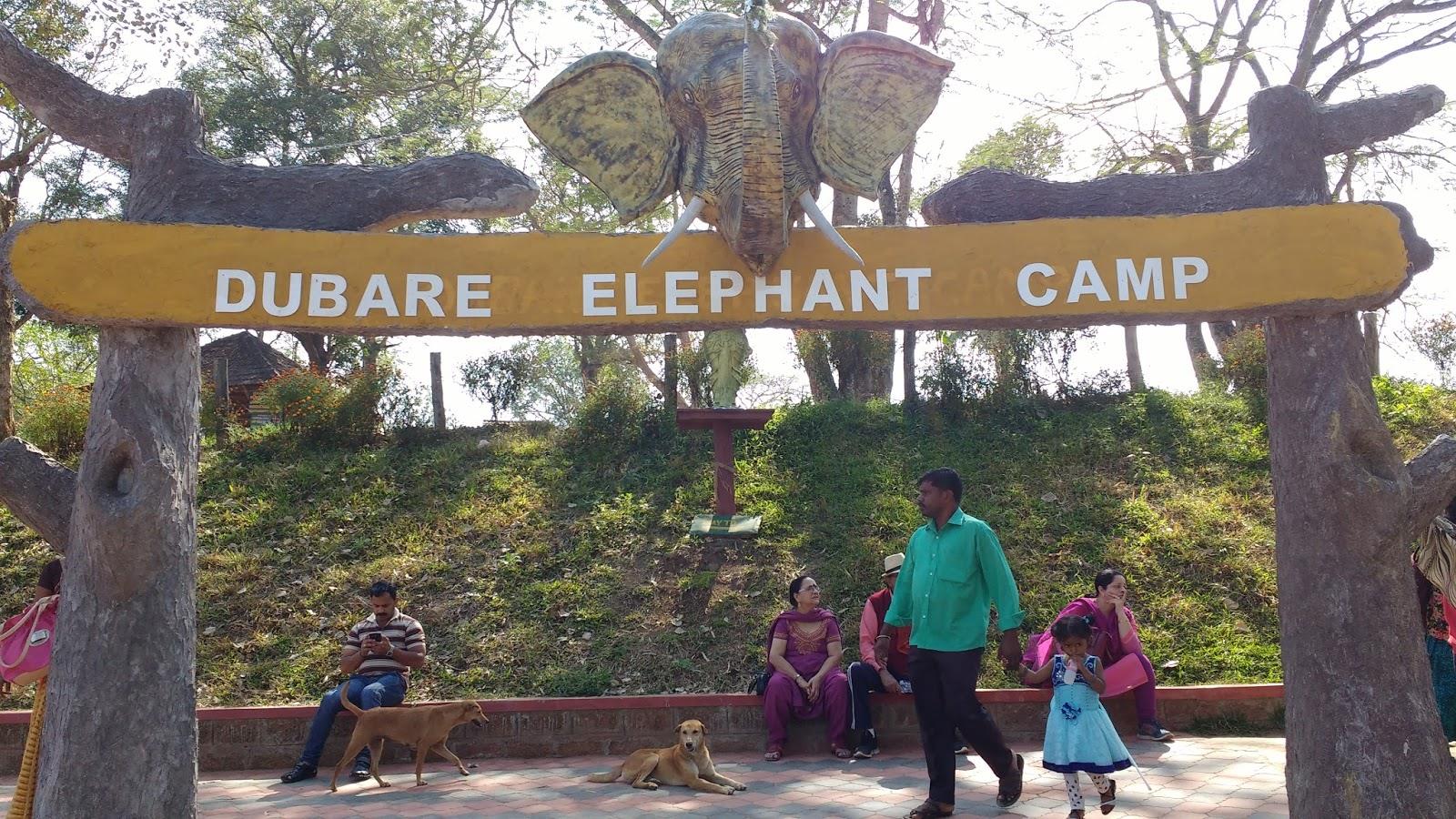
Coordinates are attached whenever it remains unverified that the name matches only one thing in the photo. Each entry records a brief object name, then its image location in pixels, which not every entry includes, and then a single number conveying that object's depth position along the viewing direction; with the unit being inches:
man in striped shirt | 261.3
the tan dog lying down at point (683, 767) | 231.0
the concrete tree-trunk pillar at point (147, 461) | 164.9
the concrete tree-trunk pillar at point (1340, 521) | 167.6
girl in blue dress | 187.5
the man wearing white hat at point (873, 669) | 271.4
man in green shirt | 191.6
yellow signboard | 179.3
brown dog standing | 245.1
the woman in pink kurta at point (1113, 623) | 259.0
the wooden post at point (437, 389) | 510.6
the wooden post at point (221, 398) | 497.4
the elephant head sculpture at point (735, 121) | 178.5
